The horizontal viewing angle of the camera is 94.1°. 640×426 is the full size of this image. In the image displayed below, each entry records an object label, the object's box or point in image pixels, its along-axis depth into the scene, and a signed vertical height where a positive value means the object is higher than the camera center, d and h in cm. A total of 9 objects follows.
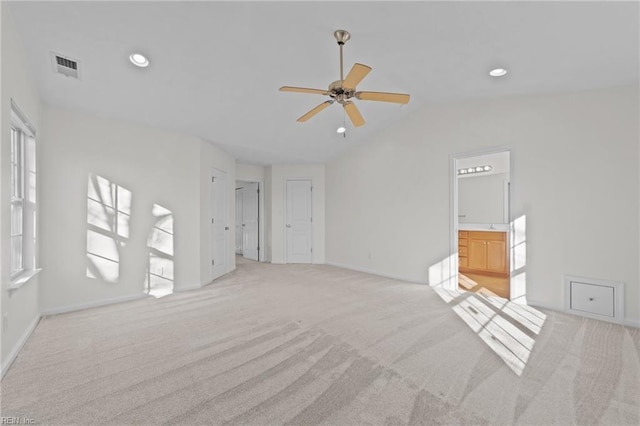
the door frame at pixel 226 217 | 580 -9
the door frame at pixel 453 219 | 455 -11
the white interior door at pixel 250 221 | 771 -23
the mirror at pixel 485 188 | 613 +51
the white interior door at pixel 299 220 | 712 -20
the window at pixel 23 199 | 284 +13
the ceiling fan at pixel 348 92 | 246 +108
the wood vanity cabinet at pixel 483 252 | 550 -76
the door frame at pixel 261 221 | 739 -22
